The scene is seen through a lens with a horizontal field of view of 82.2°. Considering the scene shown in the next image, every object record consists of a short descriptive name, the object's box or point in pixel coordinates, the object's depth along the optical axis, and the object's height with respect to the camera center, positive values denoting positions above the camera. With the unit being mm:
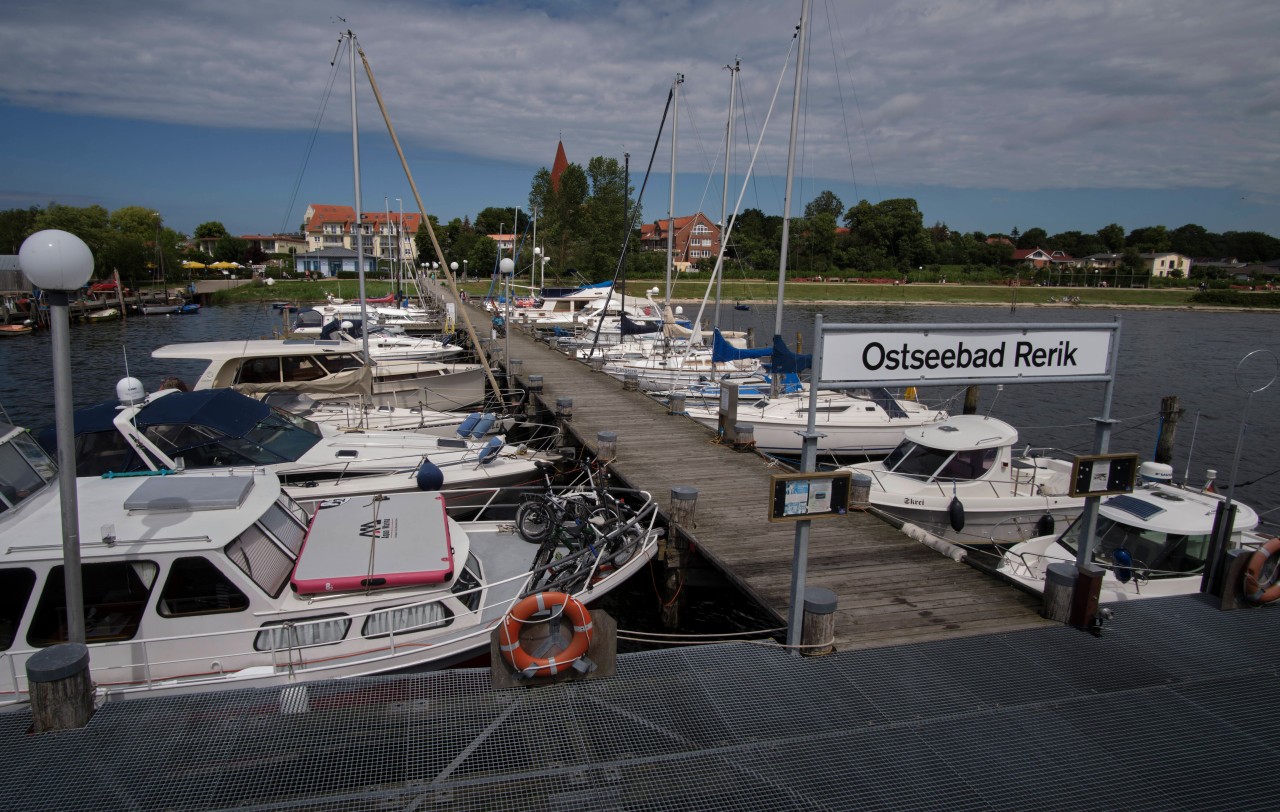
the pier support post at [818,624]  6508 -2939
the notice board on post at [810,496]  6004 -1690
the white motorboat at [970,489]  12891 -3410
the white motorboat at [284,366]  16391 -2519
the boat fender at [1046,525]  12445 -3727
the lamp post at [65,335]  4797 -614
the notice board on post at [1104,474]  7008 -1604
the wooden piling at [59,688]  4945 -2965
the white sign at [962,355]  6219 -507
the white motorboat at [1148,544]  9016 -3039
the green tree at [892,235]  102875 +8246
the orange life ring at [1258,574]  7367 -2567
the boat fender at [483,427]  14477 -3062
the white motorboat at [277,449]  10867 -3112
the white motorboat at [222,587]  6512 -3142
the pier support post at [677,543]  10180 -3596
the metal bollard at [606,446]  13445 -3057
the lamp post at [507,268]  23203 +98
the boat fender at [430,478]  11695 -3318
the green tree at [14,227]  83812 +1865
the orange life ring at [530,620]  5637 -2768
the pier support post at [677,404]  17469 -2899
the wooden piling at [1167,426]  16047 -2536
